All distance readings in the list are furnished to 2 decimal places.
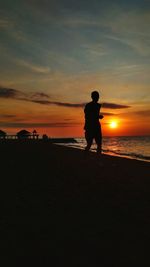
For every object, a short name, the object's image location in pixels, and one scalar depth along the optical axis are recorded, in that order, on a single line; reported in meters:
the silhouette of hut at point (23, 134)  46.02
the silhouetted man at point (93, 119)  6.02
